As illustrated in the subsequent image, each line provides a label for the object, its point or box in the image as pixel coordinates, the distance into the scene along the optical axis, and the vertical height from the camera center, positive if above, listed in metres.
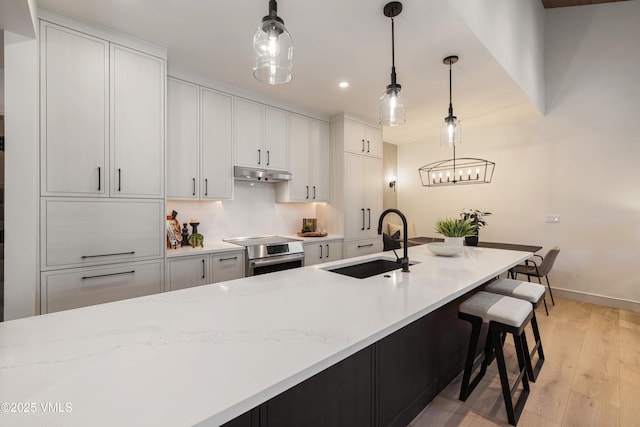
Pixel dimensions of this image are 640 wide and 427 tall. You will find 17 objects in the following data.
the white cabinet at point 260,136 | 3.23 +0.92
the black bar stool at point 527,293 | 2.06 -0.60
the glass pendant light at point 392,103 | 1.96 +0.78
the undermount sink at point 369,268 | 2.09 -0.42
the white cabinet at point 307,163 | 3.72 +0.70
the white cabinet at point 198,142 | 2.77 +0.73
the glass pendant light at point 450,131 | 2.63 +0.75
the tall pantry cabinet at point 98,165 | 1.96 +0.37
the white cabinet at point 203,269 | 2.51 -0.51
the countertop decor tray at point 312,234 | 3.87 -0.27
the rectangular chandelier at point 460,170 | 4.56 +0.74
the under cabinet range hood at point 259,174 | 3.15 +0.46
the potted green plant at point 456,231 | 2.45 -0.15
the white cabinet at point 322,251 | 3.50 -0.48
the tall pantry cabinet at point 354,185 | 3.96 +0.41
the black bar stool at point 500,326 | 1.70 -0.68
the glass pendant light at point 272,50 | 1.33 +0.80
